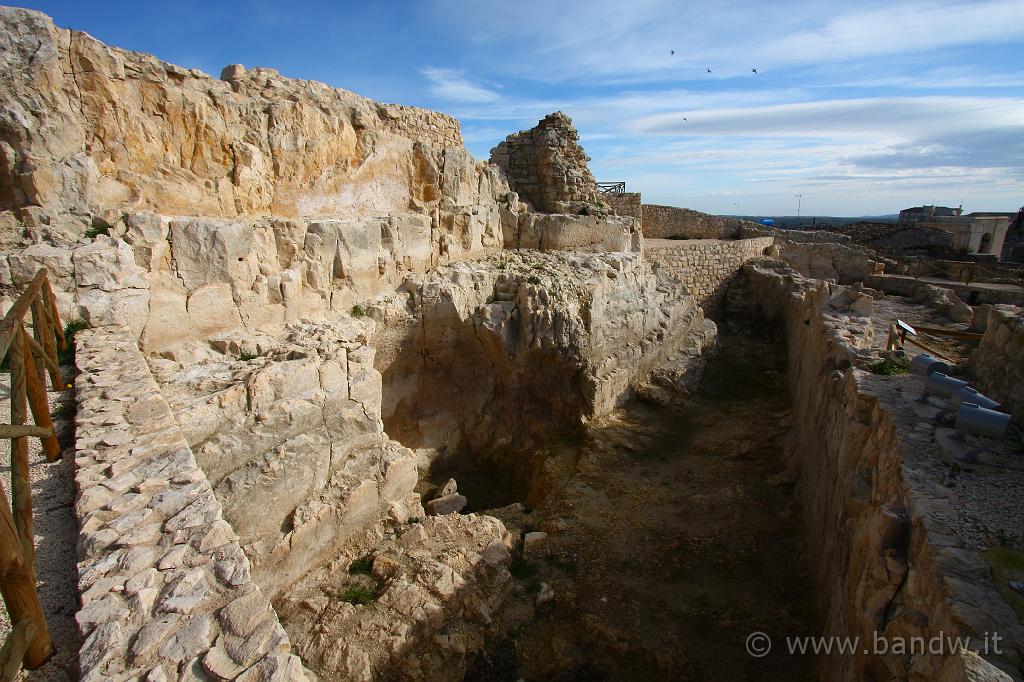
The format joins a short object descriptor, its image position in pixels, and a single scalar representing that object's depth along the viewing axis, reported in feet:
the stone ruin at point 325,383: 8.68
